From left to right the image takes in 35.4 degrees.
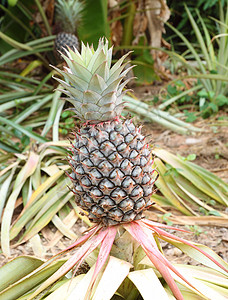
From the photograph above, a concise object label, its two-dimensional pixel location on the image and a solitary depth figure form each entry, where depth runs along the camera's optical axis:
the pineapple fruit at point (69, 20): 3.66
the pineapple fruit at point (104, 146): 1.22
